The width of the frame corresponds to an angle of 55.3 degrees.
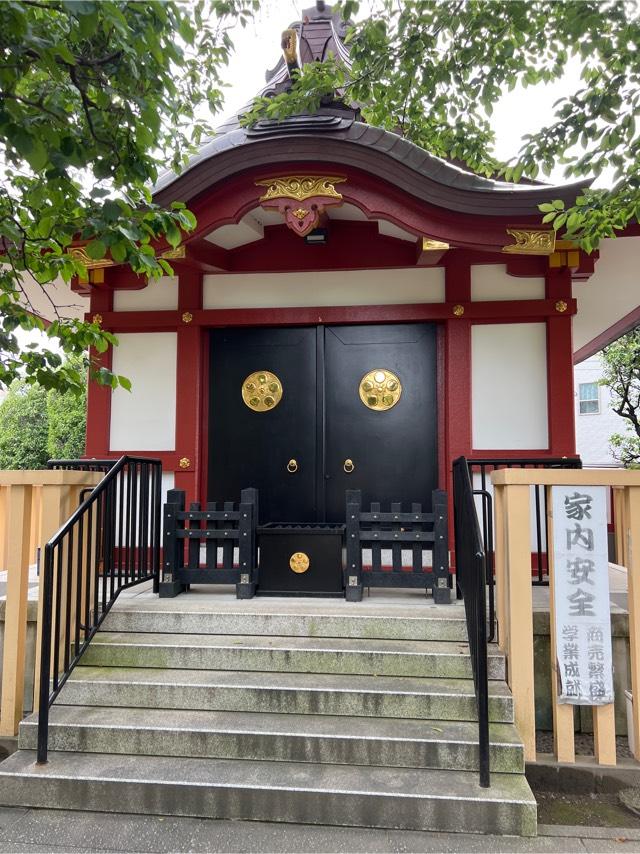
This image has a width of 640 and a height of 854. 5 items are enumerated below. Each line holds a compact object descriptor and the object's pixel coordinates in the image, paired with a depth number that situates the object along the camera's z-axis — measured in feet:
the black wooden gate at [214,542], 14.96
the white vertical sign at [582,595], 11.40
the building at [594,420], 63.87
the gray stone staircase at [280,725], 9.74
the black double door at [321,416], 20.25
